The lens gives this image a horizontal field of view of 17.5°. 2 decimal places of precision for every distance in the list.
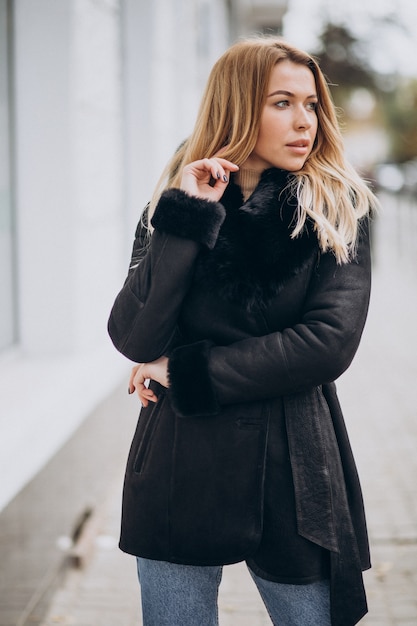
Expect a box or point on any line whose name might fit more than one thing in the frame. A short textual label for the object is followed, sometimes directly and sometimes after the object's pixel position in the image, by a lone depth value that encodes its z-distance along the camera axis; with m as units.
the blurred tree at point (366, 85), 24.45
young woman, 2.36
